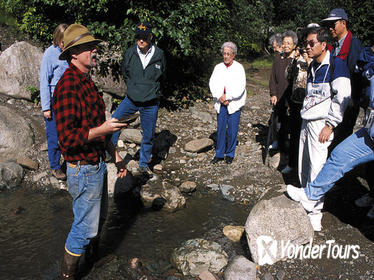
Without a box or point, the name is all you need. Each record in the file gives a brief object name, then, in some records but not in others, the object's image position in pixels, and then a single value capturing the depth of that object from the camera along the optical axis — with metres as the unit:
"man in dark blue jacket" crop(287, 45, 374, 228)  3.65
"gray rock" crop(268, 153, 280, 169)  6.23
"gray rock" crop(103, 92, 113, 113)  8.15
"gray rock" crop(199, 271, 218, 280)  3.80
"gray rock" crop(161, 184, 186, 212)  5.29
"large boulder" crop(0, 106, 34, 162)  6.36
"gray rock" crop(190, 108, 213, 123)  8.53
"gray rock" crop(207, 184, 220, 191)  5.89
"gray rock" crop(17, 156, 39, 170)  6.18
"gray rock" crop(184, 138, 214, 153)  6.96
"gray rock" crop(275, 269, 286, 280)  3.70
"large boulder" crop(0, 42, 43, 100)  7.77
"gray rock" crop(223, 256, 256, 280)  3.69
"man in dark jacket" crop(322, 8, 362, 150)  4.68
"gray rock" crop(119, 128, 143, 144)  7.05
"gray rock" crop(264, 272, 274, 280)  3.71
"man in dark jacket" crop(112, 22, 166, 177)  5.65
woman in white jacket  6.12
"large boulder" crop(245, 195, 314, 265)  3.87
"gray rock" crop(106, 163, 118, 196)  5.71
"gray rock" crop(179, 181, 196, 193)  5.79
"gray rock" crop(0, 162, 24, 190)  5.77
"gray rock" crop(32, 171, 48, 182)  6.00
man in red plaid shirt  2.89
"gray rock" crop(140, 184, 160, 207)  5.45
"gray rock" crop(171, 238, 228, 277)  3.97
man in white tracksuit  3.99
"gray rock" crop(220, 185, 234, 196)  5.72
